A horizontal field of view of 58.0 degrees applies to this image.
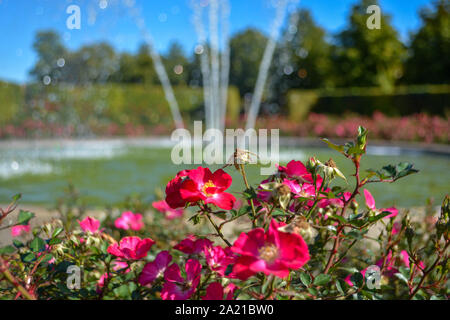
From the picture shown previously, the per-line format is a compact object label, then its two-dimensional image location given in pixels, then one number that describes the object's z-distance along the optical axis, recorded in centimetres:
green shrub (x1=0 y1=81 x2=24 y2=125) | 1414
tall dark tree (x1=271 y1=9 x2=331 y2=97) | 2362
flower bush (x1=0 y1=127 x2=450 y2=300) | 66
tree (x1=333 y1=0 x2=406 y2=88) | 2300
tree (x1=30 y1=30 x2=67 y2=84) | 1523
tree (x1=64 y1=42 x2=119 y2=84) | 1794
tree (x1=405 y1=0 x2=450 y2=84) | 2116
